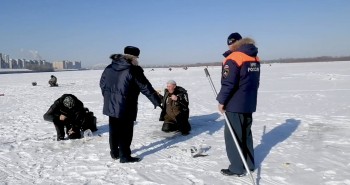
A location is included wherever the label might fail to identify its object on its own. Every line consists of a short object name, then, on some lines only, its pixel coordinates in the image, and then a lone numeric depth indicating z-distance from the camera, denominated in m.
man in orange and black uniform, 4.09
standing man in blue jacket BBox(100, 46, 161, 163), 4.96
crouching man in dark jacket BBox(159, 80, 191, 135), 7.00
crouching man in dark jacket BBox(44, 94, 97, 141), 6.59
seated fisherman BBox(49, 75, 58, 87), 25.00
